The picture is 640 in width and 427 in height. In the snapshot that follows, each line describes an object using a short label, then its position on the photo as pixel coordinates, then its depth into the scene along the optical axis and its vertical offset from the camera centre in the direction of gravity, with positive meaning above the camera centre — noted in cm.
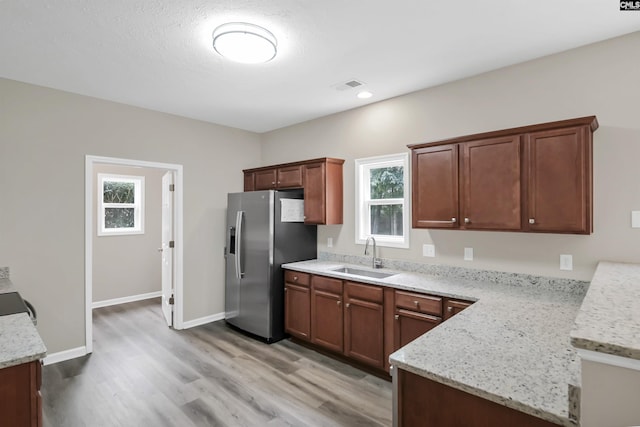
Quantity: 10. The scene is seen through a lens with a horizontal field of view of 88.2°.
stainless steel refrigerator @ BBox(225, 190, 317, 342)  386 -44
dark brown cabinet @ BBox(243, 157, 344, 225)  388 +37
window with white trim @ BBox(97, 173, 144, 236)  531 +20
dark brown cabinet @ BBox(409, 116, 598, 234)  225 +26
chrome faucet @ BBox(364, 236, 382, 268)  364 -48
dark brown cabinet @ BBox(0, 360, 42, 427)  140 -78
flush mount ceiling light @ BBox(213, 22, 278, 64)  223 +121
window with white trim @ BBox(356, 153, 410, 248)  355 +17
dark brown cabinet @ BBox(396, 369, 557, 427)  115 -73
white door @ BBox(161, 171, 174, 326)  440 -46
